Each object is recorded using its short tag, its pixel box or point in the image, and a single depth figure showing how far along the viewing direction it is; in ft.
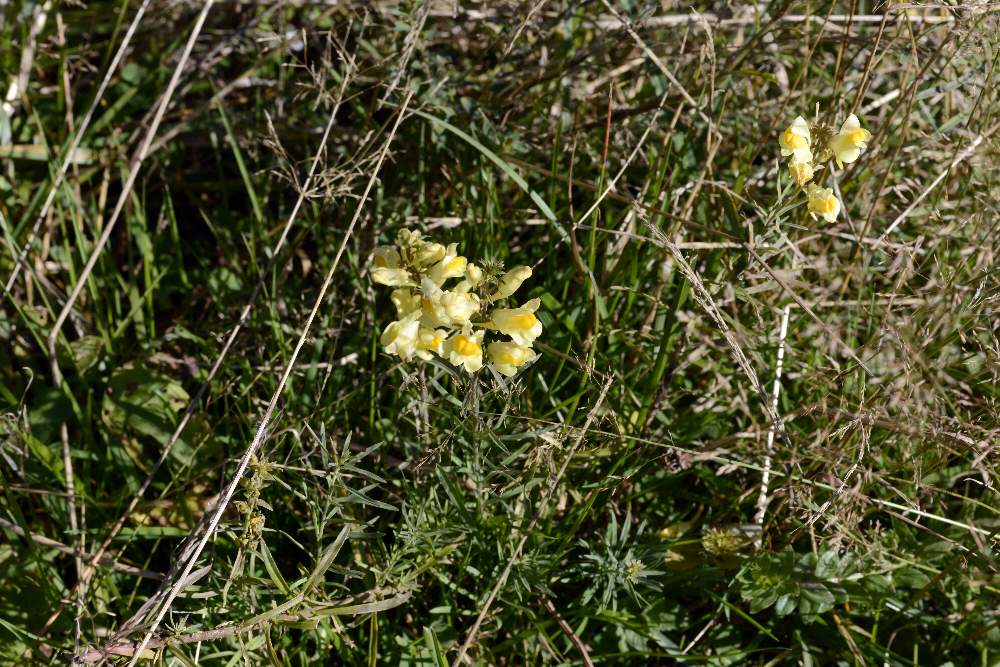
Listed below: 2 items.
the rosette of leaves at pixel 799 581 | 2.47
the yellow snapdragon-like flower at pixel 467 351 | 2.24
